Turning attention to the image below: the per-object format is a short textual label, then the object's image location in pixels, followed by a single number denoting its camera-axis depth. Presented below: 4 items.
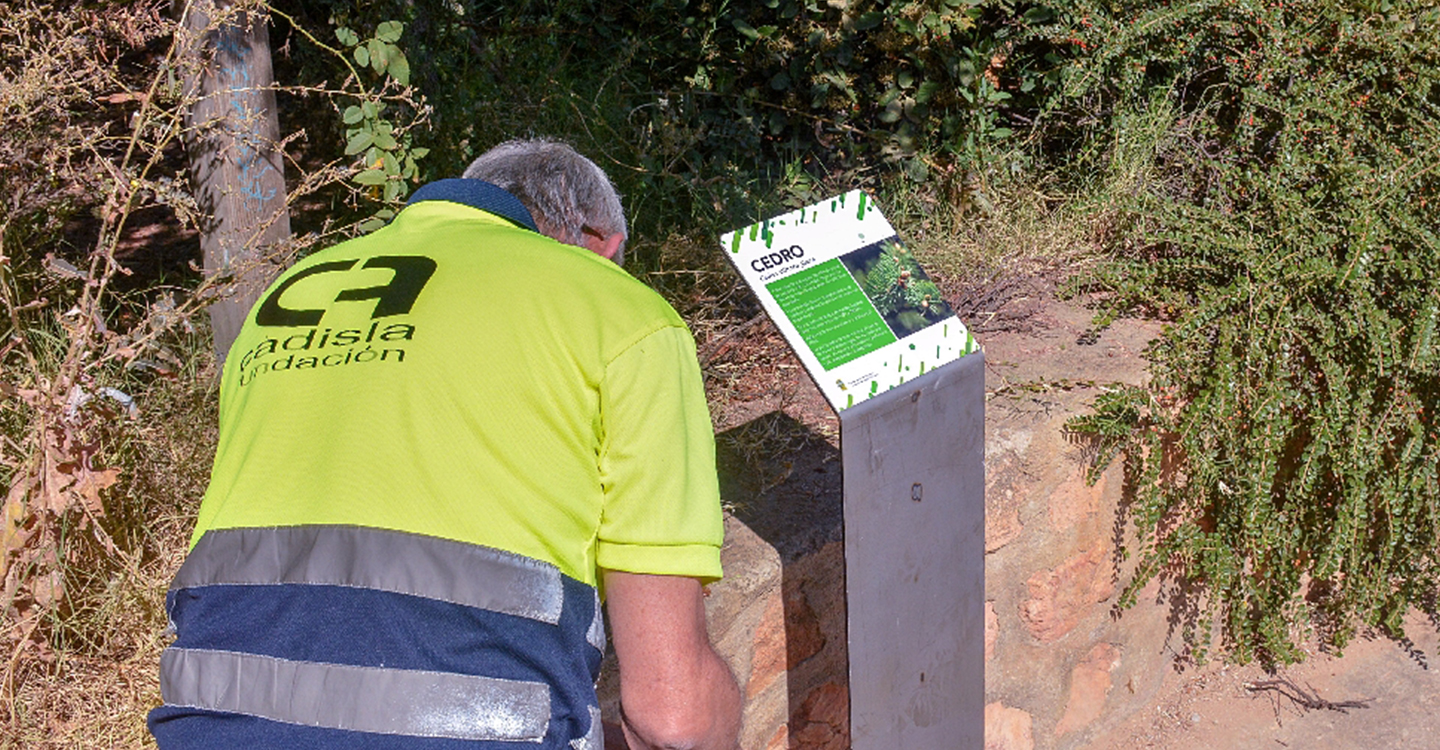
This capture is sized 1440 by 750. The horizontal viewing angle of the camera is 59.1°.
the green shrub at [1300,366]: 3.37
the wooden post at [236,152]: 3.05
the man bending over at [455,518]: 1.56
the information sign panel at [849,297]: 2.19
